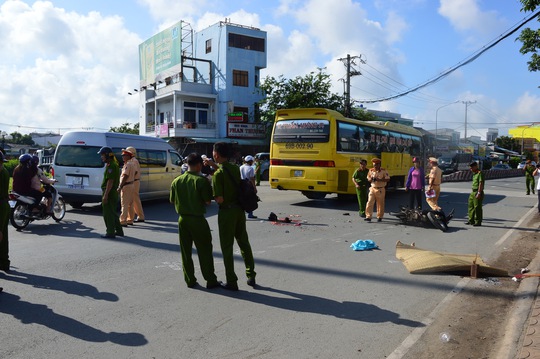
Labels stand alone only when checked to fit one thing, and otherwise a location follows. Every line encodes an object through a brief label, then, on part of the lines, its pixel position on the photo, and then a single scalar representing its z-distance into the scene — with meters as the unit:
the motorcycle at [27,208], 9.22
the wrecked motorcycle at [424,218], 10.62
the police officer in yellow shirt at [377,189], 11.70
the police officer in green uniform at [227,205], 5.31
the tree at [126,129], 58.50
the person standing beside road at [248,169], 11.93
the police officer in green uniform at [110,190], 8.50
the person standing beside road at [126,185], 9.87
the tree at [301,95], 34.69
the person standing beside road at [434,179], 11.77
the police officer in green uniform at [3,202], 5.74
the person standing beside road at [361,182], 12.43
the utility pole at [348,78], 32.62
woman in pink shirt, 12.00
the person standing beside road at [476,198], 11.12
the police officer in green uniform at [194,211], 5.31
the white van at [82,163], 11.88
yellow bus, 14.14
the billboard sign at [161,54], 39.12
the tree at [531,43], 11.00
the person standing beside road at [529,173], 20.14
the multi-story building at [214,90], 37.78
